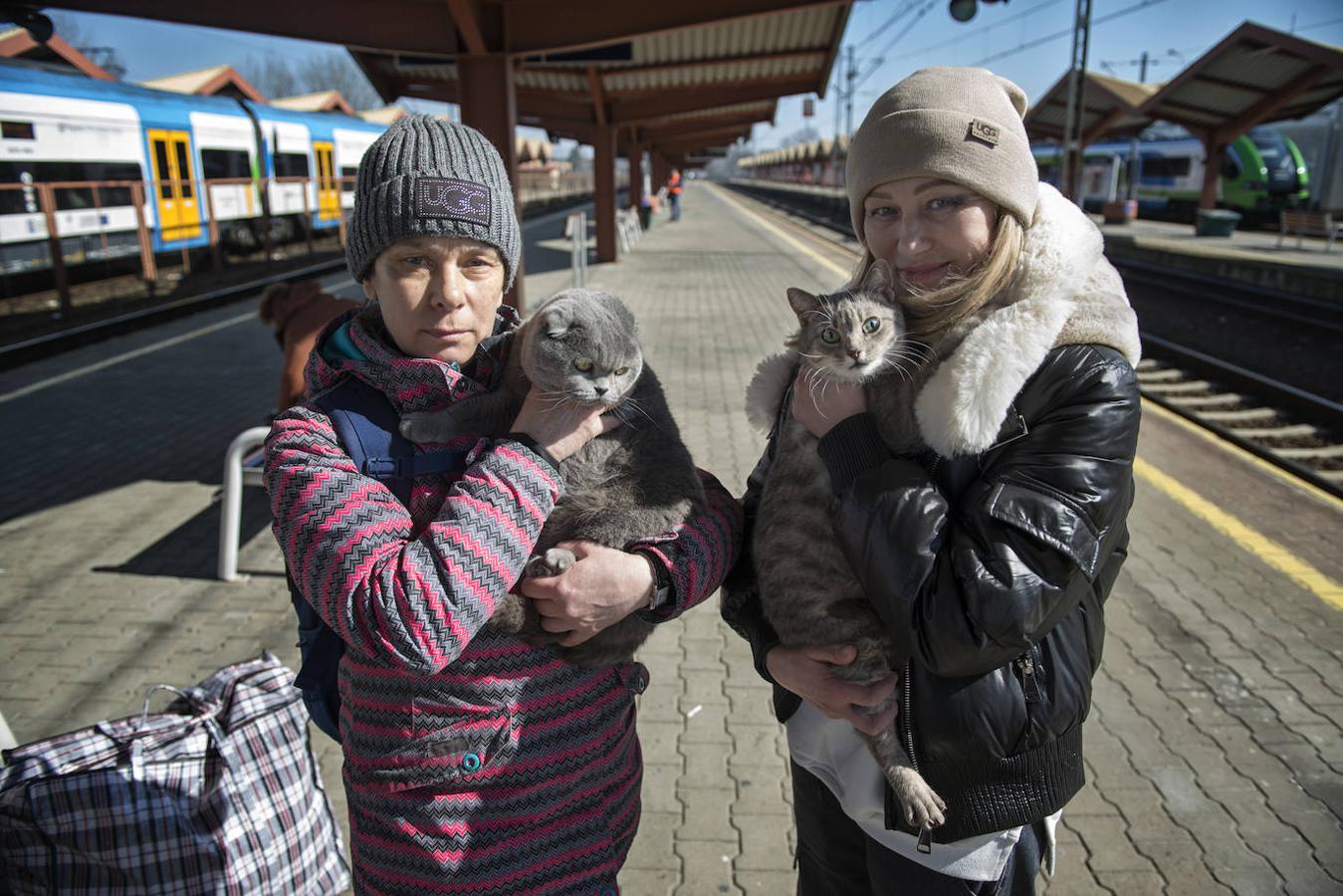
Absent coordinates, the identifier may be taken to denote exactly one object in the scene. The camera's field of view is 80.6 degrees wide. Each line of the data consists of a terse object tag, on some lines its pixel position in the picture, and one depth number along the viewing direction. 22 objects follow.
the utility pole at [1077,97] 22.88
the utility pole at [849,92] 55.50
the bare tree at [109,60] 48.89
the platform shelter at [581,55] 7.62
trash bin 26.00
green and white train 31.95
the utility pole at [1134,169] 38.22
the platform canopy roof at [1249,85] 20.81
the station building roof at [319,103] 28.93
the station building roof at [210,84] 23.65
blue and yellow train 14.16
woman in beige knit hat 1.47
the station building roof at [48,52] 19.47
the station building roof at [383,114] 33.01
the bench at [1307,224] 22.19
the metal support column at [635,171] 29.08
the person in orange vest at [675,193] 39.78
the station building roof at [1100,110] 28.20
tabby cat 1.82
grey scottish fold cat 1.70
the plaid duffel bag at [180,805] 2.24
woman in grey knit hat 1.50
